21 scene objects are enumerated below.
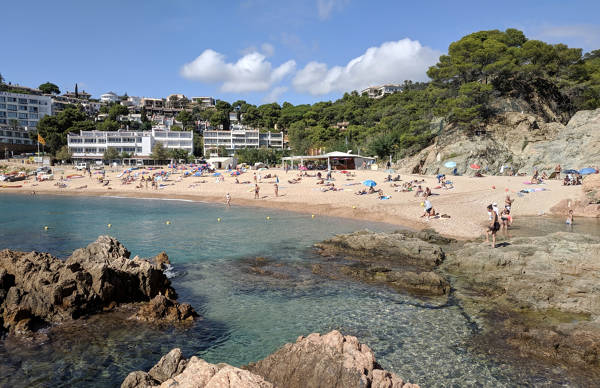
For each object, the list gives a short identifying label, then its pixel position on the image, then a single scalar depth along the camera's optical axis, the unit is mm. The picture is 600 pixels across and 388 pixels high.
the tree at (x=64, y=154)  79600
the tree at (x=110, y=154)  82956
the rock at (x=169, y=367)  5648
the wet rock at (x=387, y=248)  14665
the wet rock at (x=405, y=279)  11617
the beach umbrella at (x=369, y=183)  31856
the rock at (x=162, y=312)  9445
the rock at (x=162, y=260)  14809
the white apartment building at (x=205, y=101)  181575
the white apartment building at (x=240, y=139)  103188
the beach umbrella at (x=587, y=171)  30203
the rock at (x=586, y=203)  24938
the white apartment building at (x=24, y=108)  104438
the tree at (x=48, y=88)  154375
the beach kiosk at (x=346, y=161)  51562
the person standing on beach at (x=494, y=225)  14867
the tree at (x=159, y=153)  79375
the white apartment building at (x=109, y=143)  86625
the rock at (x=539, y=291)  7961
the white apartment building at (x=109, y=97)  177888
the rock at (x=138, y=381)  5445
